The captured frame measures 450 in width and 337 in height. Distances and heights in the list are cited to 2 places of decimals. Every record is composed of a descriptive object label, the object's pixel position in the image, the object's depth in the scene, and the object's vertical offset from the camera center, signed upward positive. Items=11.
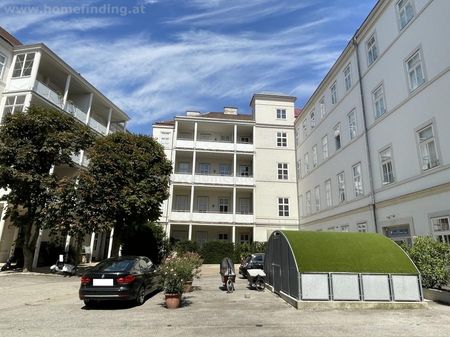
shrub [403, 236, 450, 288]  10.89 +0.17
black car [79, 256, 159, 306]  9.30 -0.68
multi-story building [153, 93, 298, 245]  32.62 +8.95
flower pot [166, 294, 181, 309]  9.61 -1.18
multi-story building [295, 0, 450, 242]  13.82 +7.18
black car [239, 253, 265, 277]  18.14 -0.05
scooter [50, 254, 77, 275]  18.73 -0.67
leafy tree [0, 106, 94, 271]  17.52 +5.17
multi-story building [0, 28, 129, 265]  22.80 +12.40
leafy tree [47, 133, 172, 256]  17.47 +3.66
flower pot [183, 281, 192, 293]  12.52 -1.10
